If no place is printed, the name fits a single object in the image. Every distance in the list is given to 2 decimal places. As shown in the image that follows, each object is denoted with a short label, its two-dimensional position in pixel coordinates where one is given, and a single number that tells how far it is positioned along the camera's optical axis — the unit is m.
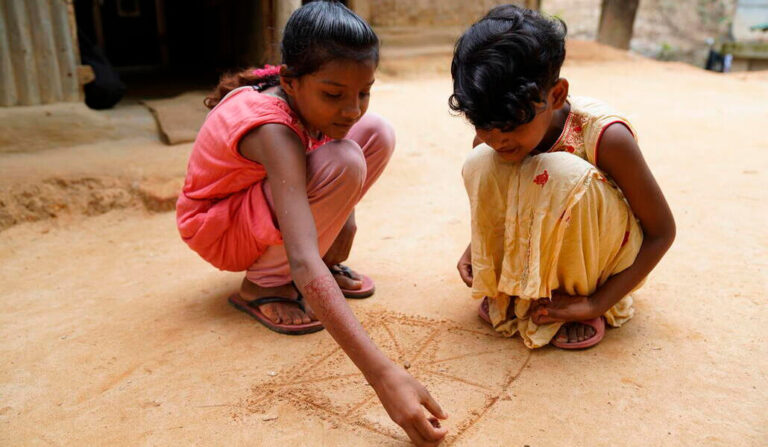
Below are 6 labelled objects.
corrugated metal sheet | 3.65
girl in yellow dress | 1.44
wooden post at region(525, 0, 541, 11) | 7.42
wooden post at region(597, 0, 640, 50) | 10.63
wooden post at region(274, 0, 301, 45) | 4.79
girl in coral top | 1.33
